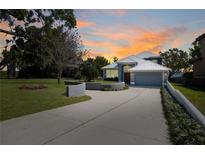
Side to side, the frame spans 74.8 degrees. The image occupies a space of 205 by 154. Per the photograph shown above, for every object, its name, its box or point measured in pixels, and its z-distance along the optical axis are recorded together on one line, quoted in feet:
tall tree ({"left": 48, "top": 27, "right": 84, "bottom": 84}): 44.20
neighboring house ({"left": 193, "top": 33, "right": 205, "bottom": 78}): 45.41
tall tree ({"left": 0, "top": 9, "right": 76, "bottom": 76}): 27.58
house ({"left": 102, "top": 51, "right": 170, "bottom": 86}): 58.81
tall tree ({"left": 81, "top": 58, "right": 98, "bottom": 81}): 55.92
